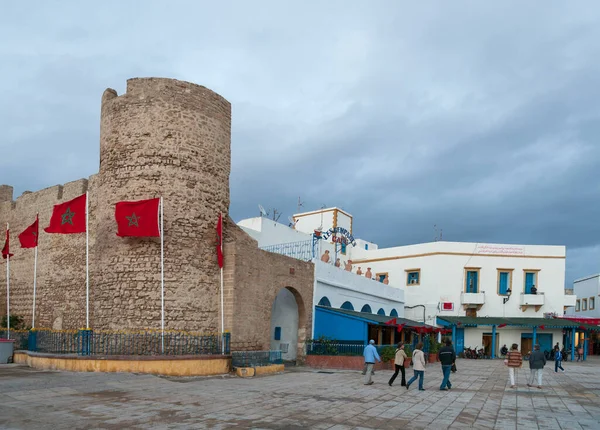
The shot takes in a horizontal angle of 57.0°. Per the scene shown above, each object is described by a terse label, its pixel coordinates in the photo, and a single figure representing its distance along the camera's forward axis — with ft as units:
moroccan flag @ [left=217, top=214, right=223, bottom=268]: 54.85
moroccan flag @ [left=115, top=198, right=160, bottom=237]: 50.72
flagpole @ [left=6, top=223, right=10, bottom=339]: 59.85
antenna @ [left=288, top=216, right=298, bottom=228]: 126.45
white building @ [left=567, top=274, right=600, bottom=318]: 161.68
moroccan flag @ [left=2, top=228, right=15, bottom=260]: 69.24
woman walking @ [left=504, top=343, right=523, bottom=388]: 46.29
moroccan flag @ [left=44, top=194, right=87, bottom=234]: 53.52
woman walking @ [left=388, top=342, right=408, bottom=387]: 46.52
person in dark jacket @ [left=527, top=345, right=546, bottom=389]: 48.34
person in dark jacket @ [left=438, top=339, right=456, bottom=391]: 44.75
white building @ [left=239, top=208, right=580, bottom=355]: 115.65
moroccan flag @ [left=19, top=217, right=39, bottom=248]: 60.44
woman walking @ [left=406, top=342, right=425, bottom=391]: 44.24
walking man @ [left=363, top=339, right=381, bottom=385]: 47.91
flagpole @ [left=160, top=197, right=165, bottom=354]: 50.62
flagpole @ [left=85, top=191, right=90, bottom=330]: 52.81
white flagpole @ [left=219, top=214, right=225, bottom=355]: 52.21
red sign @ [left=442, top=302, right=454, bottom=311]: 116.47
